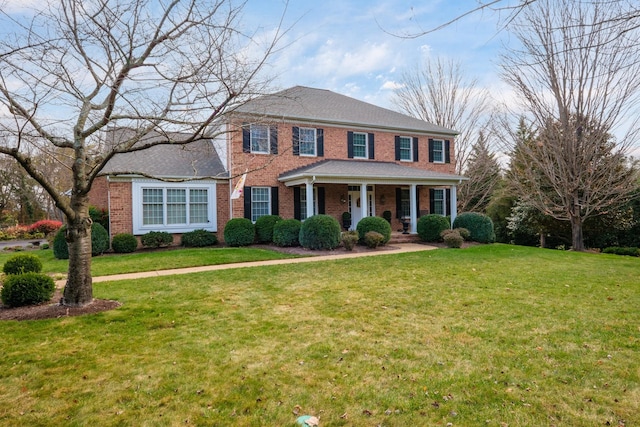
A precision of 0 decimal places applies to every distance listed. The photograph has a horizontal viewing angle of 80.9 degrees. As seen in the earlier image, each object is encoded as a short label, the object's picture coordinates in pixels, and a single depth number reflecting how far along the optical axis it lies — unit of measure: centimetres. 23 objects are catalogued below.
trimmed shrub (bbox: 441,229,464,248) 1392
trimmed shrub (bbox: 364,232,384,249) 1378
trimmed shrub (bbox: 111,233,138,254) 1344
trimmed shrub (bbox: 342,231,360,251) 1335
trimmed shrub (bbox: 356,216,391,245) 1435
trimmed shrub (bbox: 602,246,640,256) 1506
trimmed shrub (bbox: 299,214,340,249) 1325
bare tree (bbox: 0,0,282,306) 537
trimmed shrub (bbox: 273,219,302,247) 1405
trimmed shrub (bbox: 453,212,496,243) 1559
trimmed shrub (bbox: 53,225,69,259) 1212
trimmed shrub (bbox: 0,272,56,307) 593
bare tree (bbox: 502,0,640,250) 1375
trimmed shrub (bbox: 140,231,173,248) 1398
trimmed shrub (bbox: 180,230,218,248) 1473
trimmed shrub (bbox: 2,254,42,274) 732
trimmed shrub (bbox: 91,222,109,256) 1280
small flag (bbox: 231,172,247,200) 1345
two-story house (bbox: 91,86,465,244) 1470
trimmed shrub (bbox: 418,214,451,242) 1528
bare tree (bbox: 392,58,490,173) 2697
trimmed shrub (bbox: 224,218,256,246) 1451
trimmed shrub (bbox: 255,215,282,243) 1502
